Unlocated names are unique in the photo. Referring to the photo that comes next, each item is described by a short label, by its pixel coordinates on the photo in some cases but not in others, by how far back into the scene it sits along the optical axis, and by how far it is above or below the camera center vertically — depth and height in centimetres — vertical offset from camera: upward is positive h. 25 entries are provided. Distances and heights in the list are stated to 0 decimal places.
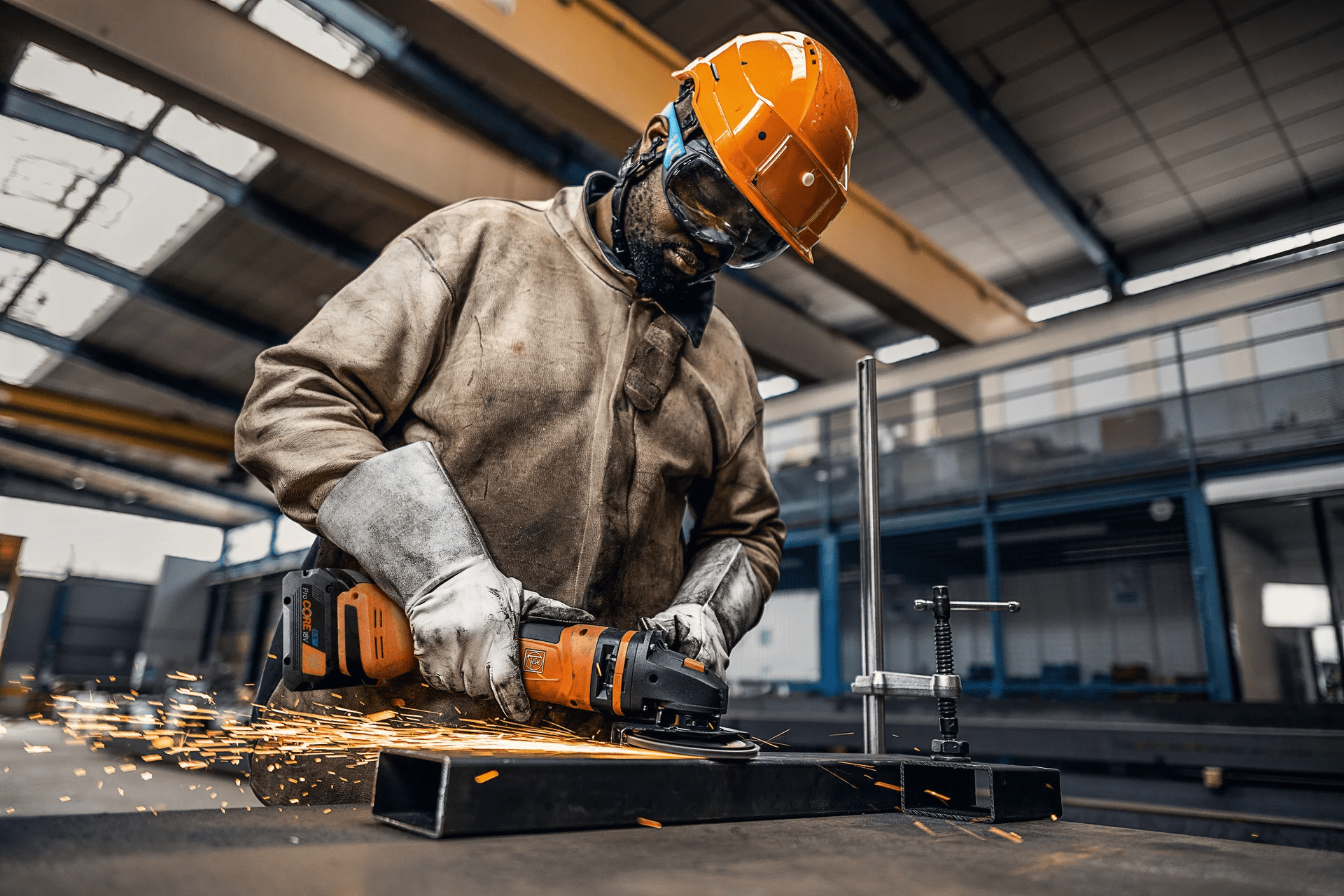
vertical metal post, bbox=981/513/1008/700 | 684 +80
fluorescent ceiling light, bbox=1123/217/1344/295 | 825 +443
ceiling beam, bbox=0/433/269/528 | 1605 +333
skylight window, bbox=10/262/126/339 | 952 +401
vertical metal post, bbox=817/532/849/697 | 757 +62
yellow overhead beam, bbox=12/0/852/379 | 413 +313
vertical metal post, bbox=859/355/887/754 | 150 +22
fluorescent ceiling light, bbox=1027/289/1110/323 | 968 +439
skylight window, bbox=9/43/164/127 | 608 +407
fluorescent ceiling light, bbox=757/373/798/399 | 1202 +409
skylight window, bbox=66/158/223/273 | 766 +410
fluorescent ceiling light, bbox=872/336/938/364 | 1094 +426
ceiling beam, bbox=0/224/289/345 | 874 +401
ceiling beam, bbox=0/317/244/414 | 1097 +382
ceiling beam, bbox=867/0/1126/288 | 584 +443
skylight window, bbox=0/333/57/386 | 1128 +386
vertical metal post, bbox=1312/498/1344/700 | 530 +94
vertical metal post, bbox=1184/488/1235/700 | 582 +74
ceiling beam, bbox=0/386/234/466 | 955 +259
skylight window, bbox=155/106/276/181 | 671 +414
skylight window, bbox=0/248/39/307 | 905 +402
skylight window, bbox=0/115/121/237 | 694 +408
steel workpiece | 75 -12
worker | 113 +41
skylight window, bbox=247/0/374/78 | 561 +418
